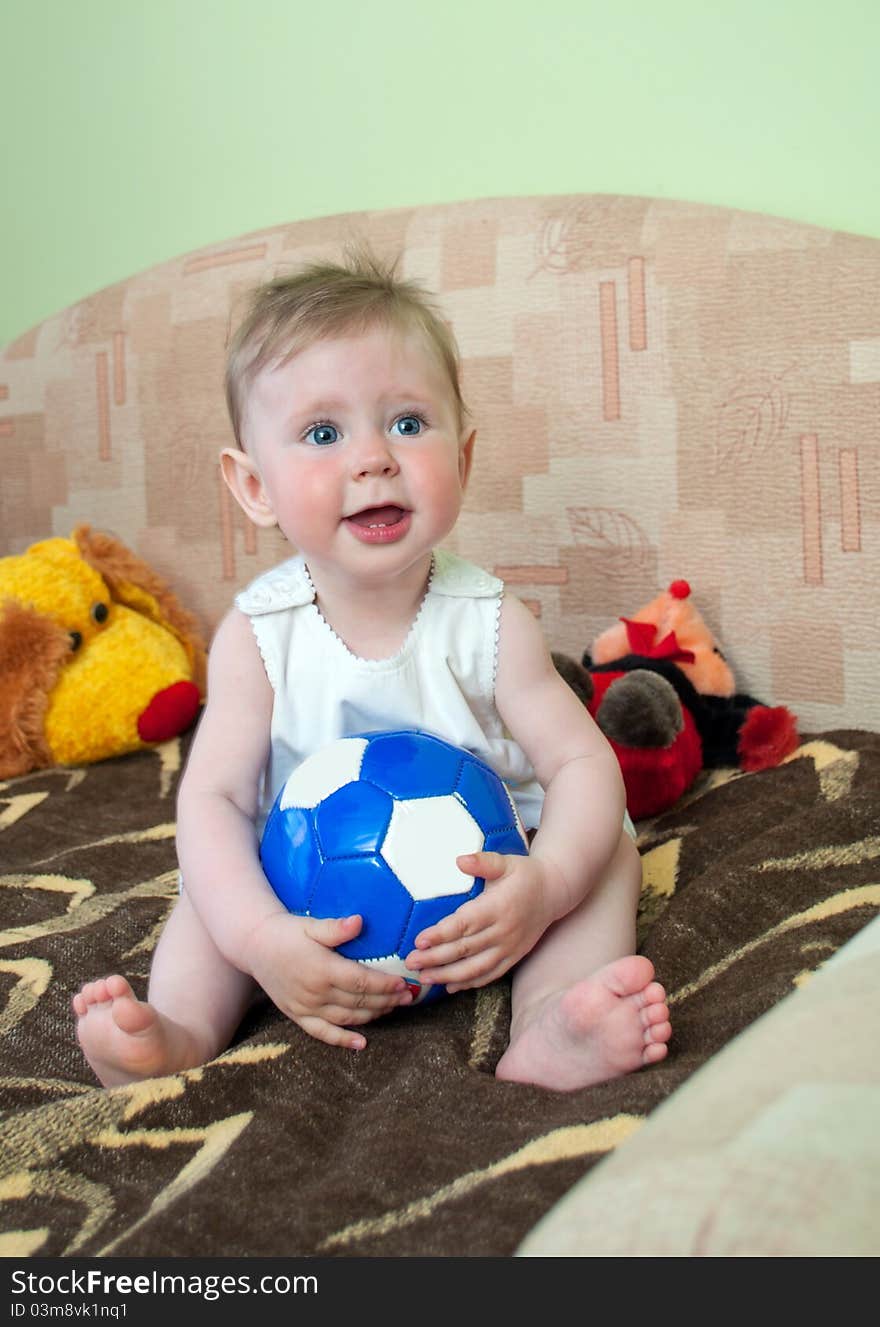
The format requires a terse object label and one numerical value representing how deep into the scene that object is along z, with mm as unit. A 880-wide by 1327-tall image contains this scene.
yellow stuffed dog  1575
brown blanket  608
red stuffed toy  1275
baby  809
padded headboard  1434
